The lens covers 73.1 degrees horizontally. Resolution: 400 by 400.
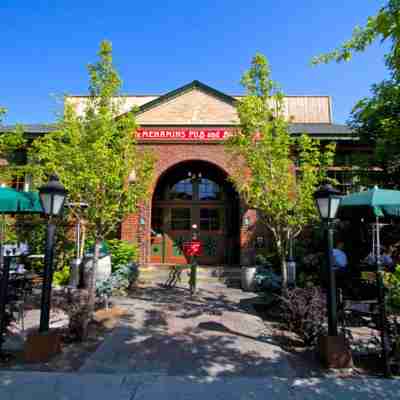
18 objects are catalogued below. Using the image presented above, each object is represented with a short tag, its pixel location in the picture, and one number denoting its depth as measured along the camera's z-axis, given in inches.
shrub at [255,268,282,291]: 259.9
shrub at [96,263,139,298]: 250.7
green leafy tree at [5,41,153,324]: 203.5
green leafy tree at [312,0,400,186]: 304.8
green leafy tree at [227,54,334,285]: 227.1
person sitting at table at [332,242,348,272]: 248.7
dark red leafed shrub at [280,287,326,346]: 178.9
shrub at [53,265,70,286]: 342.3
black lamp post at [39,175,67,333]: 160.0
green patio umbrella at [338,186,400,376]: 226.8
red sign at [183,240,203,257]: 323.9
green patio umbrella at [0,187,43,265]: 241.6
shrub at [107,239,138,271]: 346.0
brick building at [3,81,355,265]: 415.2
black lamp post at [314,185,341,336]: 164.1
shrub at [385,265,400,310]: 156.0
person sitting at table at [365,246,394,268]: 243.4
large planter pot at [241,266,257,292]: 326.6
